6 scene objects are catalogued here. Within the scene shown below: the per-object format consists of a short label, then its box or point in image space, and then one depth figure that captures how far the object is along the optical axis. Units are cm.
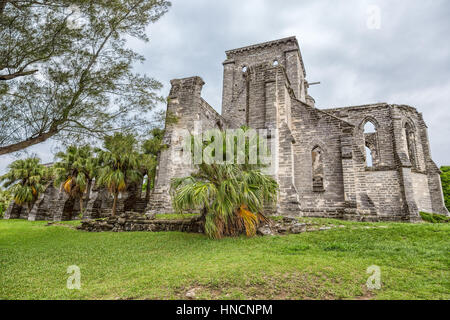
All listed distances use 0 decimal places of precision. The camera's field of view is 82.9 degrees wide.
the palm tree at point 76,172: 2136
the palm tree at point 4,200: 3228
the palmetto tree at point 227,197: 844
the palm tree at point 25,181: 2562
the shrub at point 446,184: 2663
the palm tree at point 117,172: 1686
